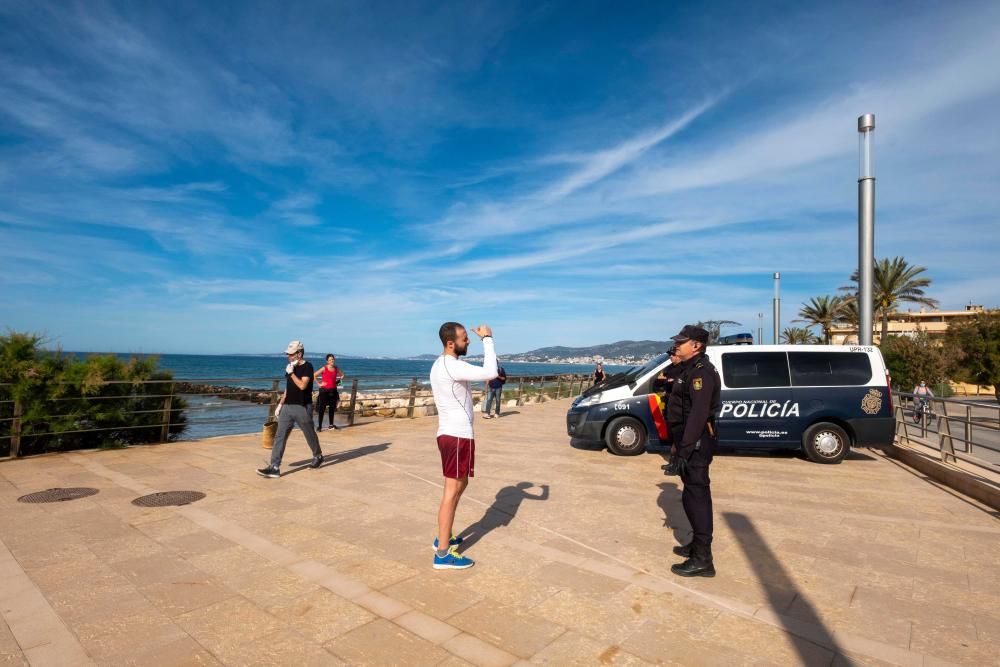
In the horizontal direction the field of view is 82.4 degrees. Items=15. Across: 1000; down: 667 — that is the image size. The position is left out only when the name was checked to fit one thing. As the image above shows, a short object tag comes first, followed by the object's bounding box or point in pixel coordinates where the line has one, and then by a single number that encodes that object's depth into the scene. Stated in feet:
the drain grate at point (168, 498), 19.77
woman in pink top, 40.09
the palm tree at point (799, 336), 206.80
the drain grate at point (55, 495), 20.10
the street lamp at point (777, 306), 76.95
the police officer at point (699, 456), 13.80
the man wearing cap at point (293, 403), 24.25
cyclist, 30.32
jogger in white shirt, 13.94
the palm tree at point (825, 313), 161.07
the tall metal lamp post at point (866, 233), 38.09
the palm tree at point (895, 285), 129.39
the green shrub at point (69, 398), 28.22
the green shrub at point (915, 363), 106.32
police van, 28.71
